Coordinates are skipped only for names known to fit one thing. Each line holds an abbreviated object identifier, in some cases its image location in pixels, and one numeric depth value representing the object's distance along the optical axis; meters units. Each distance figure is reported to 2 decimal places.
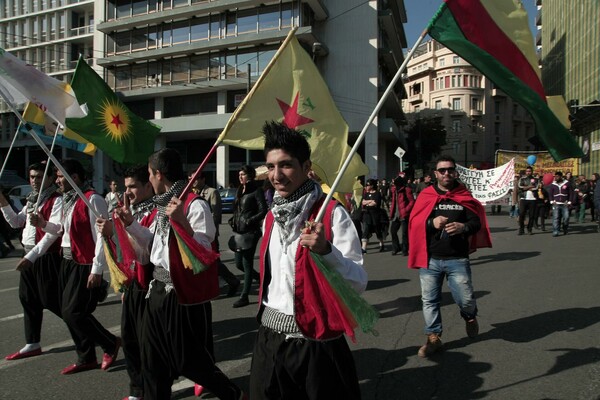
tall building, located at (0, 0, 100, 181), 46.66
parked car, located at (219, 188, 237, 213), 24.25
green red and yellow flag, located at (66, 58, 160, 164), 4.76
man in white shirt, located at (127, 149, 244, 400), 3.24
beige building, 72.88
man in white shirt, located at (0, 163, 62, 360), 4.59
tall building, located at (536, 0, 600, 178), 30.09
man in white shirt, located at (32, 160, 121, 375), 4.35
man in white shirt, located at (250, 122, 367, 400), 2.32
